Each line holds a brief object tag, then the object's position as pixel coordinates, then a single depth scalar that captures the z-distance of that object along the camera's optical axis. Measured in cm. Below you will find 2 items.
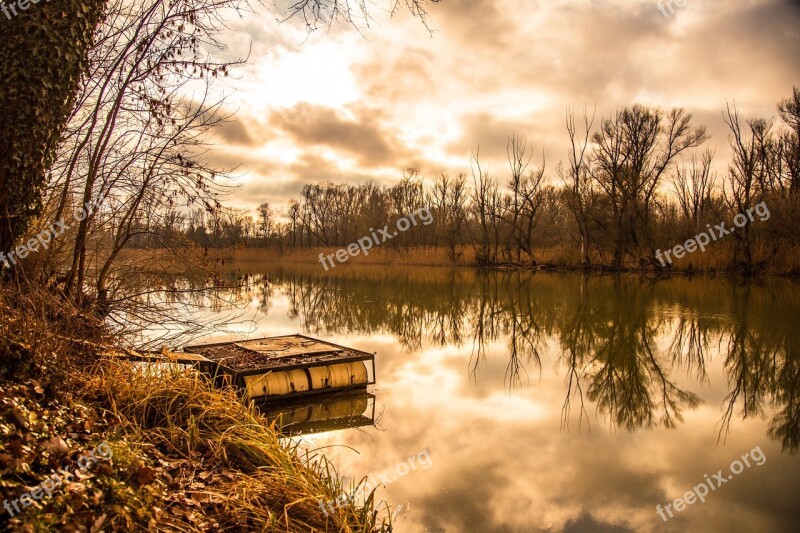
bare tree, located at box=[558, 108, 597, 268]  3769
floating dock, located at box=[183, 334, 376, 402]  825
